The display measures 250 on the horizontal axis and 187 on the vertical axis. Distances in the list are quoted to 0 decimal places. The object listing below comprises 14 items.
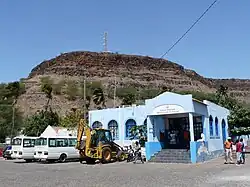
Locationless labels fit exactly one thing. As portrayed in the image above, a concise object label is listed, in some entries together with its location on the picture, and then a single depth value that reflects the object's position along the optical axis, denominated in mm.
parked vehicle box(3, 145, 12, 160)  20478
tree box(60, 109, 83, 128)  27721
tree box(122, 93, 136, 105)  35560
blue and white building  15572
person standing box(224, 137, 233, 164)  14151
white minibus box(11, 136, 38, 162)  18335
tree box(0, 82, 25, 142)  37972
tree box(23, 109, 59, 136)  33452
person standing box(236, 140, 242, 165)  13531
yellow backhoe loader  15976
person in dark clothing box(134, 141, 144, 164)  16262
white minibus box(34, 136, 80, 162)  17150
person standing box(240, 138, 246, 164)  13687
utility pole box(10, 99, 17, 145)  36837
